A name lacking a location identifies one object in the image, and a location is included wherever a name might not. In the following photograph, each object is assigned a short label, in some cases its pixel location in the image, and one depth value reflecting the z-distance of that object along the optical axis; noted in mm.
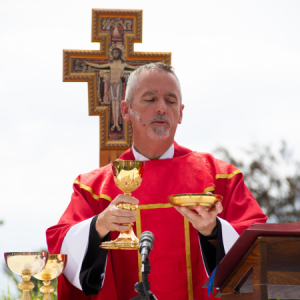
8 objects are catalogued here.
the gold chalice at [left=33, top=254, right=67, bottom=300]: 5902
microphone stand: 4270
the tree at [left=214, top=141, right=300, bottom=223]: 36694
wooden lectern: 4371
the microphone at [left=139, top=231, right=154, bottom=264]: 4336
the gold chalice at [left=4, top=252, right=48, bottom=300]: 5480
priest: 6391
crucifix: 9414
